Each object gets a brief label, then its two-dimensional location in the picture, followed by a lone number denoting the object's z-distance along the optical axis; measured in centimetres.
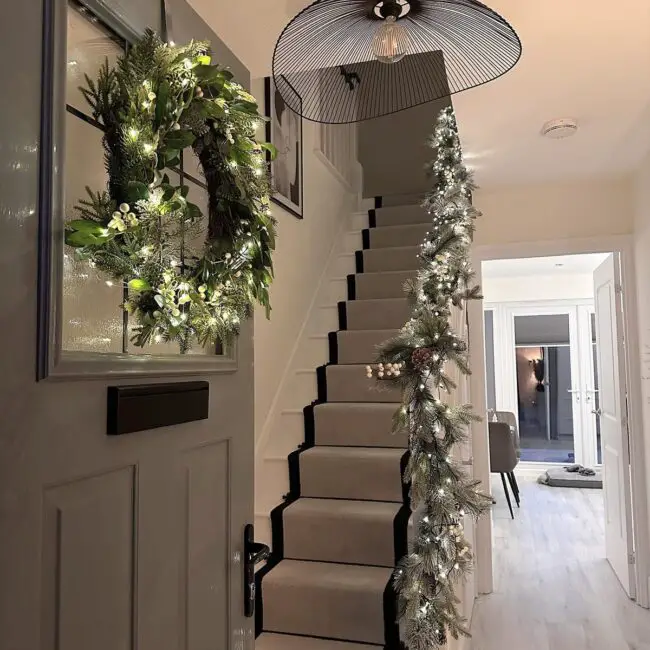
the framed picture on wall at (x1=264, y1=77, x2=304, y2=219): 330
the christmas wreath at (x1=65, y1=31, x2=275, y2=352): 102
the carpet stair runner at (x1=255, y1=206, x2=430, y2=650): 244
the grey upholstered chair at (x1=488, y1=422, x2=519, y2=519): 604
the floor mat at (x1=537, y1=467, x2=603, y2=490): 718
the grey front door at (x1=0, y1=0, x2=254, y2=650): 80
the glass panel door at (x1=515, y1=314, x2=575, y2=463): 835
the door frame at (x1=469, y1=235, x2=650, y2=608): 373
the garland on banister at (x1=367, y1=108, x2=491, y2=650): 214
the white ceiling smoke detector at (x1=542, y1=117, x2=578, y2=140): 294
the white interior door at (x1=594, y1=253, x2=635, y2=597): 392
